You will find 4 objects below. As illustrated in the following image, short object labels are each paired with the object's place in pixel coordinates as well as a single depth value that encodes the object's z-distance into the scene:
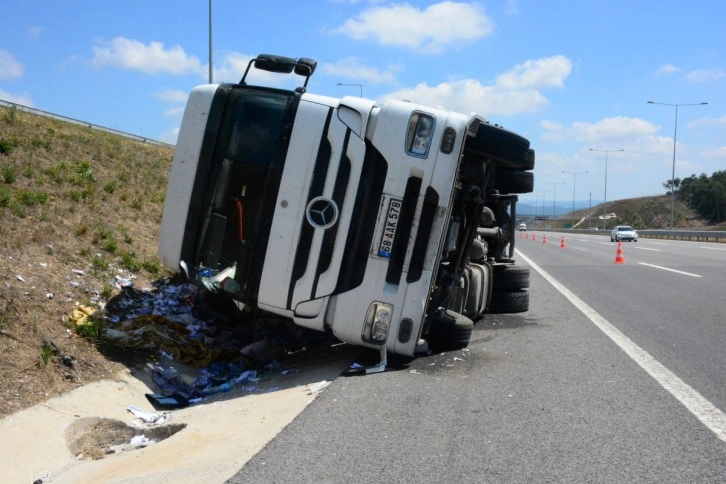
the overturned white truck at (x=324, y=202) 6.33
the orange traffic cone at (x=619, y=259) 20.40
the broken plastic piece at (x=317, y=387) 5.94
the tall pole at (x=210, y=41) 26.95
